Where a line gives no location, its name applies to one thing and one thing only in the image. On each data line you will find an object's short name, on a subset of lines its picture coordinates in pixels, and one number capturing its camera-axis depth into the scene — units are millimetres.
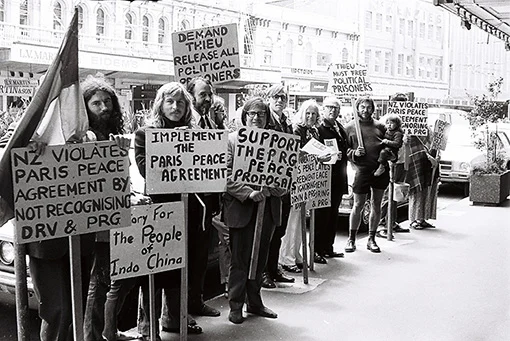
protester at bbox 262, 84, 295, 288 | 7051
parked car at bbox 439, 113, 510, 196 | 16266
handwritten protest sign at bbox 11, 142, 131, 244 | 3871
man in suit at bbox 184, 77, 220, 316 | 5520
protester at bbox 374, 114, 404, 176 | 8844
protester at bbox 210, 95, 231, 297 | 6371
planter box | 14148
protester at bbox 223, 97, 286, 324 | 5840
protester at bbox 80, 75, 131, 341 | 4688
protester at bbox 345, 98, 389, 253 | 8836
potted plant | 14211
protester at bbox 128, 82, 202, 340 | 5230
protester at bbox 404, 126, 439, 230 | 10842
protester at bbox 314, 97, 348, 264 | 8352
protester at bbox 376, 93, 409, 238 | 10419
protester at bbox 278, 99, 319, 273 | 7812
